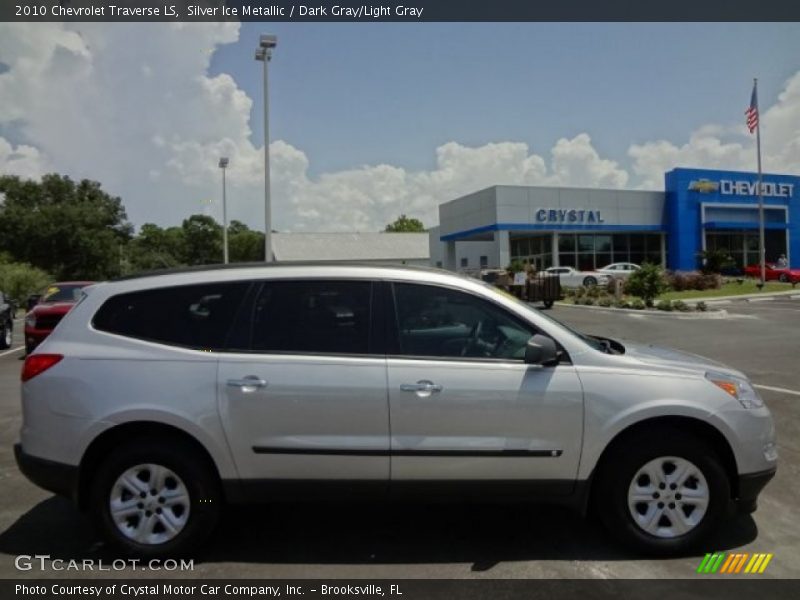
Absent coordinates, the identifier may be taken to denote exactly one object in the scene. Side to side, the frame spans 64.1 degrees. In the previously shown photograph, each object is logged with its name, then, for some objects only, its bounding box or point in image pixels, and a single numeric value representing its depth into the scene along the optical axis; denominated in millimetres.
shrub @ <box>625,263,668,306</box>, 23281
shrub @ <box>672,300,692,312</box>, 21348
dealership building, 41031
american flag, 34188
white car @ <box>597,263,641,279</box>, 36750
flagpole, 35059
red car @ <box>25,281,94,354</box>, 12305
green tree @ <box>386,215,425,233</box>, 116062
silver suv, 3812
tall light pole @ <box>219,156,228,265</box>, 40219
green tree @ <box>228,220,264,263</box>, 110438
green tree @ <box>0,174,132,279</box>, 52094
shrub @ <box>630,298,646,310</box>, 22984
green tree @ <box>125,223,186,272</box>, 105494
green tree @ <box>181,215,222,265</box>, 112188
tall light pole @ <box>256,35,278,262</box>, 21453
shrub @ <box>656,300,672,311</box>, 21562
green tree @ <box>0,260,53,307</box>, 35844
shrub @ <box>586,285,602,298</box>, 28425
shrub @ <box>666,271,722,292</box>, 32812
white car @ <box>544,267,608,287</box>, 35688
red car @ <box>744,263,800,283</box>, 39594
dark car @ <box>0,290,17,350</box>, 15812
